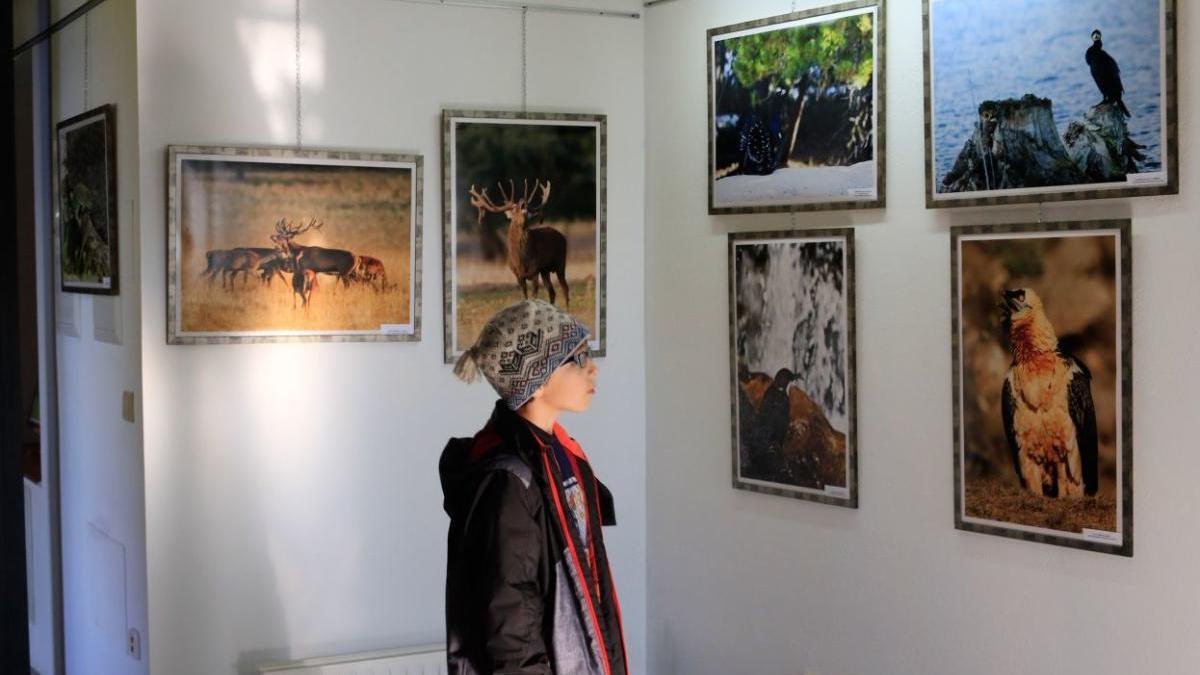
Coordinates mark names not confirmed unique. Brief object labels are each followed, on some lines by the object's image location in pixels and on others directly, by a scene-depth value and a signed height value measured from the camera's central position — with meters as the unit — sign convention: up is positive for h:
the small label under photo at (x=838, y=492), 4.15 -0.58
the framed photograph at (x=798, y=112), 4.04 +0.66
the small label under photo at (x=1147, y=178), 3.30 +0.34
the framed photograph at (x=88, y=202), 4.59 +0.45
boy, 2.81 -0.47
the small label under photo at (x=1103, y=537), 3.43 -0.61
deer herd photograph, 4.32 +0.25
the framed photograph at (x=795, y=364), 4.14 -0.17
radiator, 4.45 -1.21
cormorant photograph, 3.30 +0.57
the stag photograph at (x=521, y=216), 4.66 +0.37
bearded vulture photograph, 3.40 -0.20
